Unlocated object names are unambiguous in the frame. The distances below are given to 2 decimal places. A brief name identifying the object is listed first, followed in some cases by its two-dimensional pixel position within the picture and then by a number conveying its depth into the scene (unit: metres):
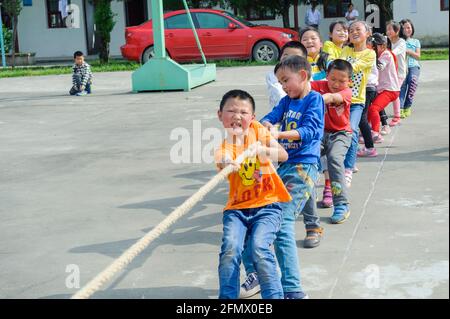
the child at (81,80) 14.84
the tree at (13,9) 24.36
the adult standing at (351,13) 24.48
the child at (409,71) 10.56
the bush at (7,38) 26.86
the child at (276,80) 5.59
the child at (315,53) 6.40
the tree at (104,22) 23.52
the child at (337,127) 5.74
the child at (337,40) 7.39
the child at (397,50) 9.79
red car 20.42
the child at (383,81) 8.81
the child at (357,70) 6.68
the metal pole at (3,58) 23.97
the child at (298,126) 4.54
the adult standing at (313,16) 25.24
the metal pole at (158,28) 14.92
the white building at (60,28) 28.08
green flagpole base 14.70
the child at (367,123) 7.87
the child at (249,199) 3.91
